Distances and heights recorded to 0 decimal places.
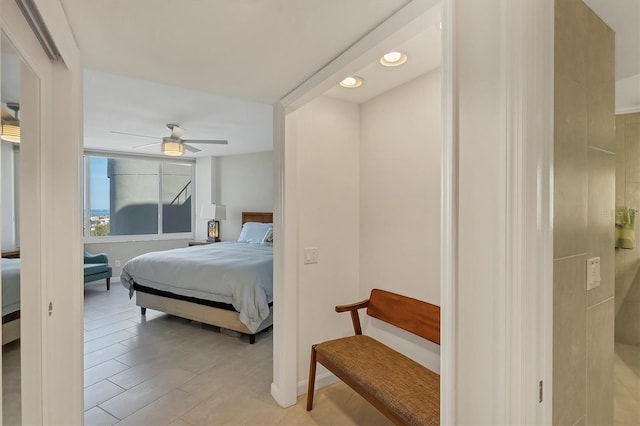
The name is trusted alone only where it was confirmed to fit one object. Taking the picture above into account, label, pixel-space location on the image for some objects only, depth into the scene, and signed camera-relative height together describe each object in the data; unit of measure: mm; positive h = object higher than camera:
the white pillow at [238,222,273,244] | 5473 -374
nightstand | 6298 -641
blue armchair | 4797 -887
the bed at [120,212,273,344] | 3213 -839
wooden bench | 1505 -917
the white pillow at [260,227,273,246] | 5164 -466
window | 5730 +313
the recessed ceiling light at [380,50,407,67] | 1827 +911
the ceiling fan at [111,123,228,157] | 3926 +870
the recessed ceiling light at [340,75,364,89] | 2146 +909
